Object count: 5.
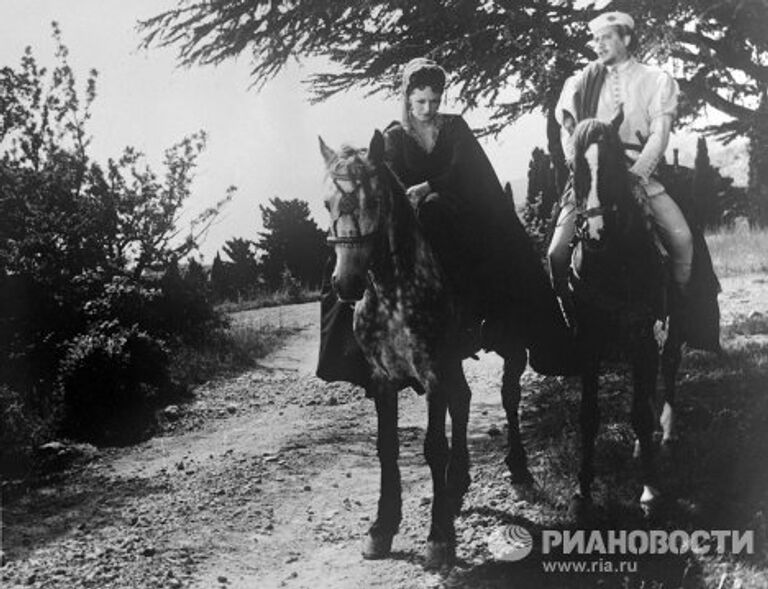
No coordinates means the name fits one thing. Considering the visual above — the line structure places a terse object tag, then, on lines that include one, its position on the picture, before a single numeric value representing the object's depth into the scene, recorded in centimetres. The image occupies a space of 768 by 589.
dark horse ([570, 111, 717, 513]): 493
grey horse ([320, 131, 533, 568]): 436
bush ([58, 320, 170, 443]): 952
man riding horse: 539
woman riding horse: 494
